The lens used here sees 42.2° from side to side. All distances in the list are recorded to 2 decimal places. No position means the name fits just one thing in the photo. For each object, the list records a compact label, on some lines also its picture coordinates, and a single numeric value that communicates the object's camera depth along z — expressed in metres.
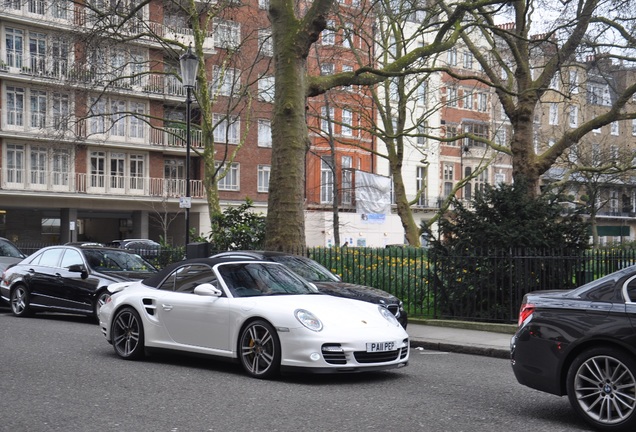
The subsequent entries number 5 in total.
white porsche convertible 9.41
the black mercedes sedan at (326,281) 12.82
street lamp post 20.17
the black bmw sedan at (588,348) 7.14
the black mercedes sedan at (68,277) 16.91
